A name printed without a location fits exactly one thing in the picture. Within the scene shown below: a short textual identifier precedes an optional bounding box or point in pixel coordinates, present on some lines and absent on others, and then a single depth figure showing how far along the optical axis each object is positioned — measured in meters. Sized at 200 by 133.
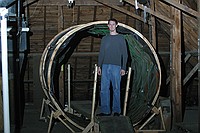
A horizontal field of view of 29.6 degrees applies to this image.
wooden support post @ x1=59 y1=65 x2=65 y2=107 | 8.34
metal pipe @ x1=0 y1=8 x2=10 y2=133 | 3.90
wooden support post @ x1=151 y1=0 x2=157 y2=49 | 7.54
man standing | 6.32
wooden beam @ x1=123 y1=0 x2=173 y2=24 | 6.85
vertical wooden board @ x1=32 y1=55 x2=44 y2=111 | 8.91
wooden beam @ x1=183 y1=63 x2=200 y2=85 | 7.27
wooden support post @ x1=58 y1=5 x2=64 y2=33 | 8.47
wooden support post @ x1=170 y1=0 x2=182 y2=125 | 6.83
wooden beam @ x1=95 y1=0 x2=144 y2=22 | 8.09
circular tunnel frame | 6.38
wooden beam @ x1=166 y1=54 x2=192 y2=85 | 8.20
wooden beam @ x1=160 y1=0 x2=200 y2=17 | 6.01
